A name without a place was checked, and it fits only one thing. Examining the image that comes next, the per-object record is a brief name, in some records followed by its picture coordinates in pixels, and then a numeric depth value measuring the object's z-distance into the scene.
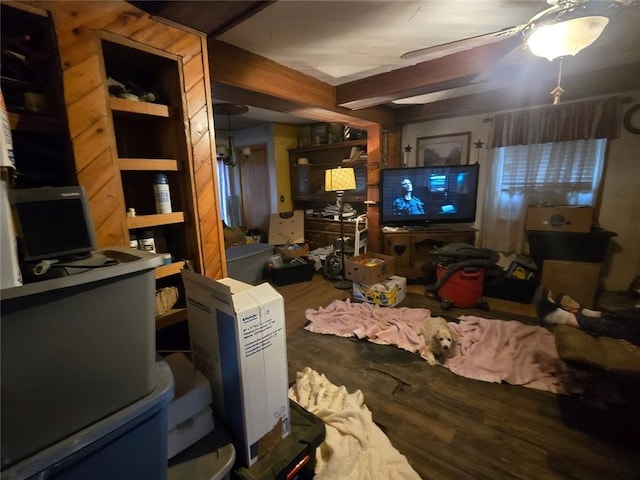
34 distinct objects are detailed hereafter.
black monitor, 0.59
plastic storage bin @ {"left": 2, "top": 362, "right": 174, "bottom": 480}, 0.48
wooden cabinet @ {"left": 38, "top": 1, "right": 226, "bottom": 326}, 0.91
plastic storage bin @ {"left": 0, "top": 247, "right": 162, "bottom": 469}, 0.45
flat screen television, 3.16
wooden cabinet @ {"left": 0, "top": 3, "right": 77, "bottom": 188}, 0.84
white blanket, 1.15
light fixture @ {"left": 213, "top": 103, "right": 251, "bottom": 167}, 2.94
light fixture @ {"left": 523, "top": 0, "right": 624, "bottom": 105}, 1.13
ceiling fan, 1.11
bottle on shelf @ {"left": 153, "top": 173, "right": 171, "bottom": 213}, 1.18
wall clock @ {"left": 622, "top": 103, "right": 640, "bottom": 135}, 2.56
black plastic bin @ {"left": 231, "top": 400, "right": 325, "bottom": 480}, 0.94
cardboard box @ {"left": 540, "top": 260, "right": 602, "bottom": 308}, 2.60
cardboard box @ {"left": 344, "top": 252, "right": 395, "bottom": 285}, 2.78
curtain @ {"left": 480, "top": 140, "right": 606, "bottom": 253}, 2.79
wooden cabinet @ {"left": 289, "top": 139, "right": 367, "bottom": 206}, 4.22
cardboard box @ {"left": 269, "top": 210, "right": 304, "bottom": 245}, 4.47
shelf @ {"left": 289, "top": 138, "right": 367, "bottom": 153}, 3.96
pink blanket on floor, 1.78
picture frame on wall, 3.40
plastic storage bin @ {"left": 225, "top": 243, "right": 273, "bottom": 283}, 3.24
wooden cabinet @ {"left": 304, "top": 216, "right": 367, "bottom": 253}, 3.88
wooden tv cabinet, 3.23
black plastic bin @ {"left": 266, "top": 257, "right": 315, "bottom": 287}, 3.46
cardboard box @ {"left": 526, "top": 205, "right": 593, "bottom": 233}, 2.59
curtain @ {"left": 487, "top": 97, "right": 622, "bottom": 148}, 2.61
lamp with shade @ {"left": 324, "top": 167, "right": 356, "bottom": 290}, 3.12
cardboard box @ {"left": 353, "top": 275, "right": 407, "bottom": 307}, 2.74
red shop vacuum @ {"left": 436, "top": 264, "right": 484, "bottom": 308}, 2.70
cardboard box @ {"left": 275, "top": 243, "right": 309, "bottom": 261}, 3.98
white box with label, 0.91
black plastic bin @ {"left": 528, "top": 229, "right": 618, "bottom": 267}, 2.56
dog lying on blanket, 1.93
